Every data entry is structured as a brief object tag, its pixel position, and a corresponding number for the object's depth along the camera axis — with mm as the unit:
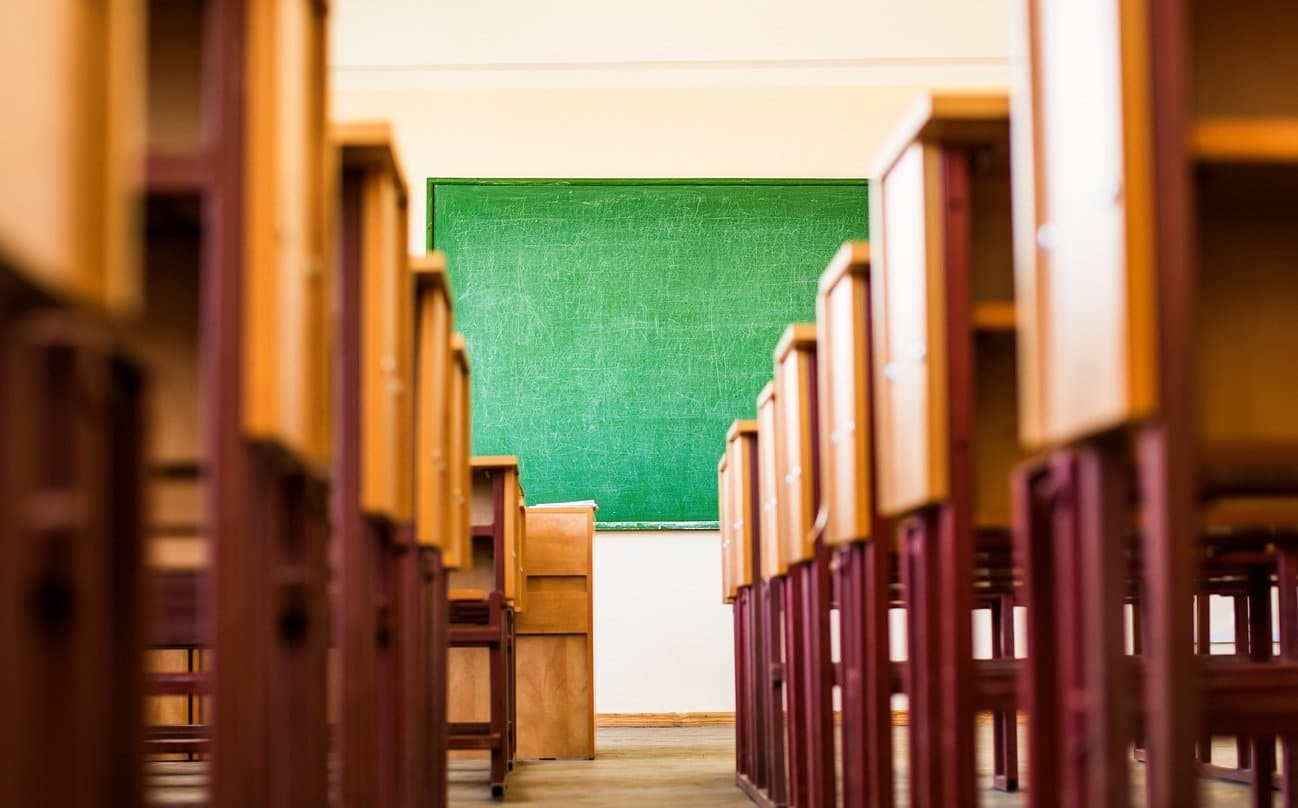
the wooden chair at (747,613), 4168
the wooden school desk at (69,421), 1043
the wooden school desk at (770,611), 3777
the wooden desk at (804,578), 3139
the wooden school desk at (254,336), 1611
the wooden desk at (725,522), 5270
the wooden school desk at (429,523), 3143
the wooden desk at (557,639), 5656
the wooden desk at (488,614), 4406
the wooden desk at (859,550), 2635
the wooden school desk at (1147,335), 1481
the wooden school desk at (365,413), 2434
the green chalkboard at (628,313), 7480
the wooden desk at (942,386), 2158
